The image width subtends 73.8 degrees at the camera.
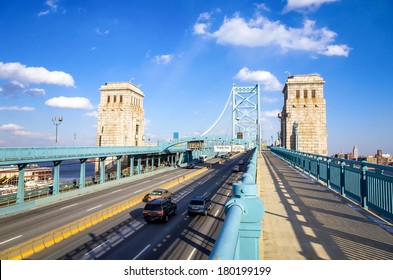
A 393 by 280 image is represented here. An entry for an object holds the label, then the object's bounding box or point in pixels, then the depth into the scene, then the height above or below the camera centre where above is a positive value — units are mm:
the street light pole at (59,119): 34906 +3830
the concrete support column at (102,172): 38881 -3614
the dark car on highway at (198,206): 21717 -4835
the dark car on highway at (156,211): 19984 -4852
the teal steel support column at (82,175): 34625 -3691
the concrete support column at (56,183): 29752 -4027
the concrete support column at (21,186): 24609 -3618
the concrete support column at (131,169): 49350 -3945
